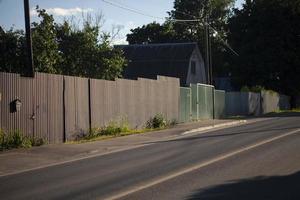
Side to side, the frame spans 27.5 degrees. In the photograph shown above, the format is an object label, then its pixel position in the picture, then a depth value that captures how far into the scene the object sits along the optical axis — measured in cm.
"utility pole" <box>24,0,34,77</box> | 2055
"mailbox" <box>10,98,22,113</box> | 1931
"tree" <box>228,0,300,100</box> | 6325
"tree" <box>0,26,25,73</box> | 3042
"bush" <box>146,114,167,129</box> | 3021
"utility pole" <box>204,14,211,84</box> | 4028
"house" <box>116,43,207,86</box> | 5378
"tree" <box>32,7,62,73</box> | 3066
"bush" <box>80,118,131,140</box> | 2408
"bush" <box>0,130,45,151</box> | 1867
